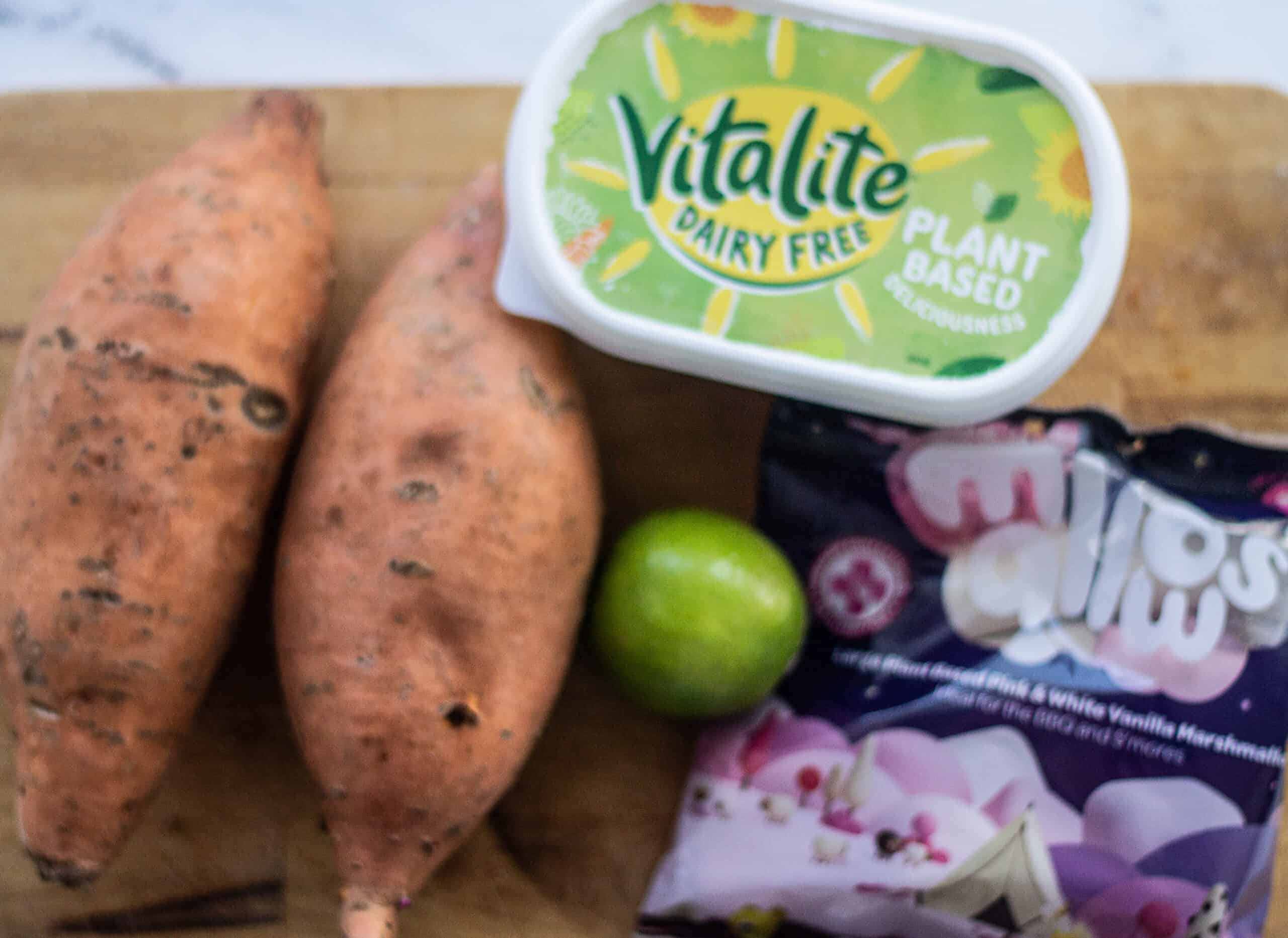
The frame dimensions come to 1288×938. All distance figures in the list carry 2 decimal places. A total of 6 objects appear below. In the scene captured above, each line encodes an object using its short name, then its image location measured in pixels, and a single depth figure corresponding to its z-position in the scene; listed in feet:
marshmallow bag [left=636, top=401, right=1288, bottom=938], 1.80
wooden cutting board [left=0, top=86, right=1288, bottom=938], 1.86
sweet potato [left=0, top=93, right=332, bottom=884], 1.70
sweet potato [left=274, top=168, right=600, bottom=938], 1.71
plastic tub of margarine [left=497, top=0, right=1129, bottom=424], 1.79
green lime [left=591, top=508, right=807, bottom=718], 1.75
